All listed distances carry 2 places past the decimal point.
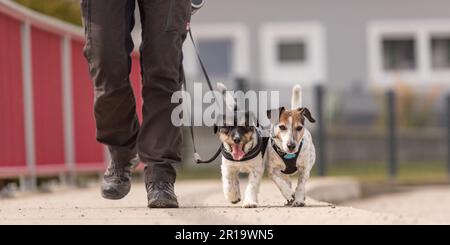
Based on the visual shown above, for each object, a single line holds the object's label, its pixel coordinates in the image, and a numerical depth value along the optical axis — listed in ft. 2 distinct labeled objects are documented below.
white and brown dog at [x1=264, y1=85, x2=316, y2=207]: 44.47
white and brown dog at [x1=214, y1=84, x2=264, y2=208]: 44.70
